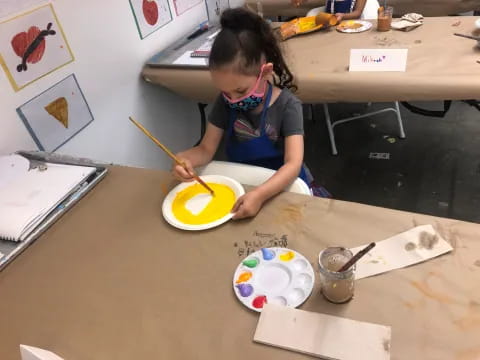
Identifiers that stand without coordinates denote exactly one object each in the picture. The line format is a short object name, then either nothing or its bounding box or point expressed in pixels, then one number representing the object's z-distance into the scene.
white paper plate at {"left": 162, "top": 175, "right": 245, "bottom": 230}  0.84
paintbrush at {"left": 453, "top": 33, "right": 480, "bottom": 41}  1.48
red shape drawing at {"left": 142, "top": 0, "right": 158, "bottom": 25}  1.65
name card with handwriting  1.43
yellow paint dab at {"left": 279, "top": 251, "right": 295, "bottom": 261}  0.73
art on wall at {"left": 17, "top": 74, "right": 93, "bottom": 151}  1.18
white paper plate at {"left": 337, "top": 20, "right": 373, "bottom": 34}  1.80
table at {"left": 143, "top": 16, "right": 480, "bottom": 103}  1.32
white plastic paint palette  0.66
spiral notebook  0.86
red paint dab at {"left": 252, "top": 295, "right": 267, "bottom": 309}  0.65
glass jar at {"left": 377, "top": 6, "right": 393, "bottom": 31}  1.74
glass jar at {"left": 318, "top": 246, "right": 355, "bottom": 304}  0.62
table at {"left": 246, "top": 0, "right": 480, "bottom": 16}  2.20
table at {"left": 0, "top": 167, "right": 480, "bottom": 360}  0.60
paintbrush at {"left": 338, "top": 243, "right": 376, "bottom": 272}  0.62
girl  1.02
